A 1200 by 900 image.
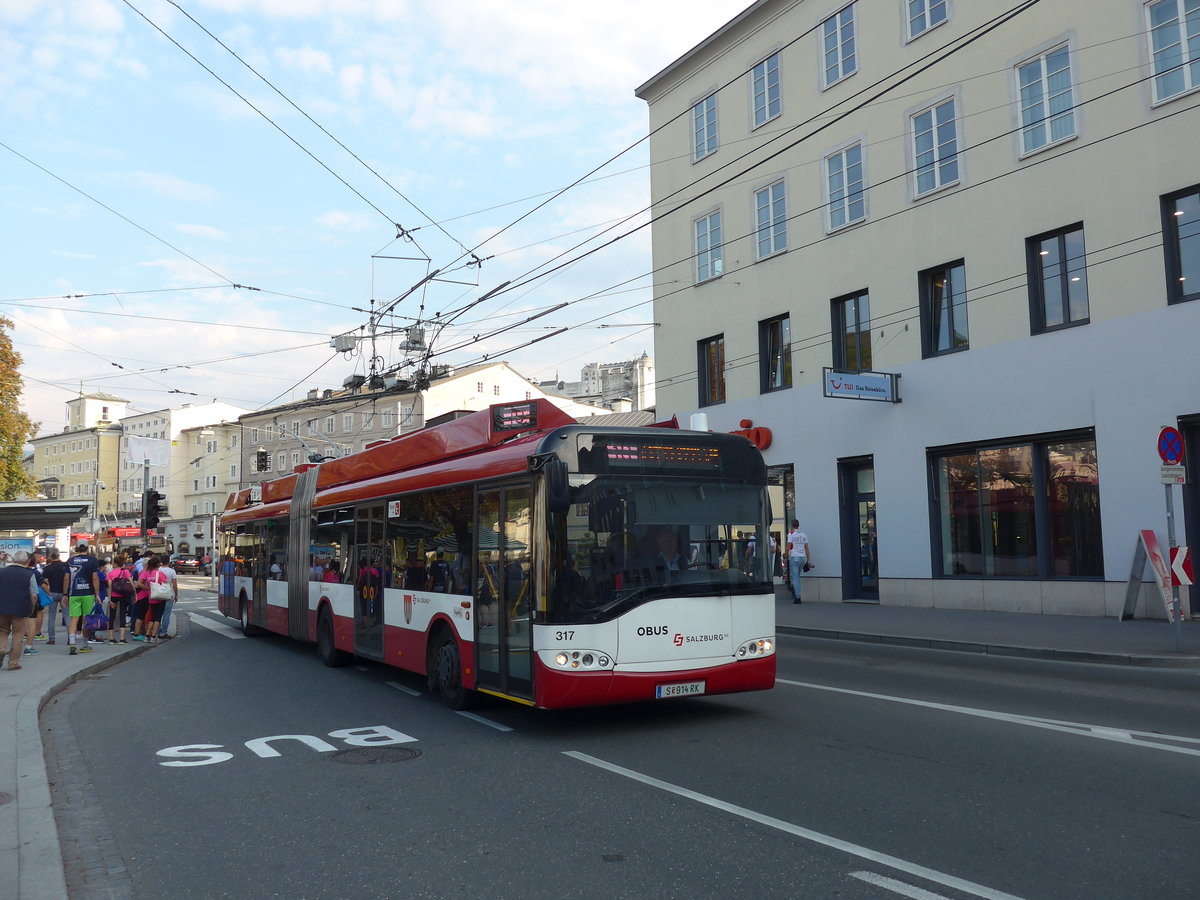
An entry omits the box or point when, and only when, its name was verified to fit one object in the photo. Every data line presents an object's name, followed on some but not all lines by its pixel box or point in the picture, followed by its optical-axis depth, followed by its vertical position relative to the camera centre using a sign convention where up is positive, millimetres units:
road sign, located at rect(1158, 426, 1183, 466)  13109 +1130
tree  38500 +4958
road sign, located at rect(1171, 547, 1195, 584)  13053 -444
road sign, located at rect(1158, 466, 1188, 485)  12961 +765
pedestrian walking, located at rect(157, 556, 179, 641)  19547 -1121
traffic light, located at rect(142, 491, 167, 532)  24719 +1054
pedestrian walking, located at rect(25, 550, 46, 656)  15369 -1147
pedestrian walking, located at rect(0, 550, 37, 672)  13656 -688
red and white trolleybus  8258 -192
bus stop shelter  24422 +977
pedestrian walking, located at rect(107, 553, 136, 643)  18828 -782
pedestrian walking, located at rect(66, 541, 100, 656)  16438 -628
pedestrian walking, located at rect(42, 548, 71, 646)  18081 -524
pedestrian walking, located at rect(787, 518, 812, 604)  23453 -403
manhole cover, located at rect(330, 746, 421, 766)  7789 -1654
